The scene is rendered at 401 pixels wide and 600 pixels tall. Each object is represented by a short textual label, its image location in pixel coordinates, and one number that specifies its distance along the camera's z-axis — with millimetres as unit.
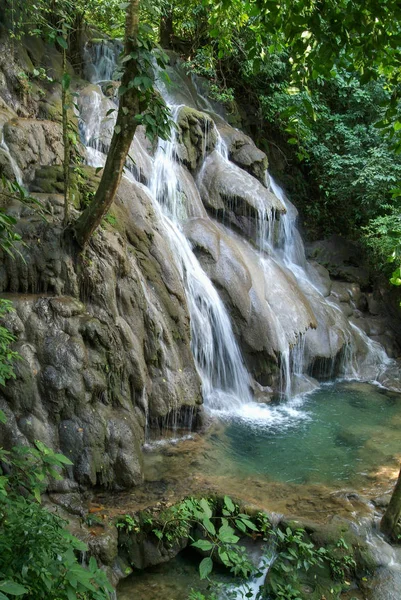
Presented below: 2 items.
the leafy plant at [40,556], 2500
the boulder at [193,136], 10875
